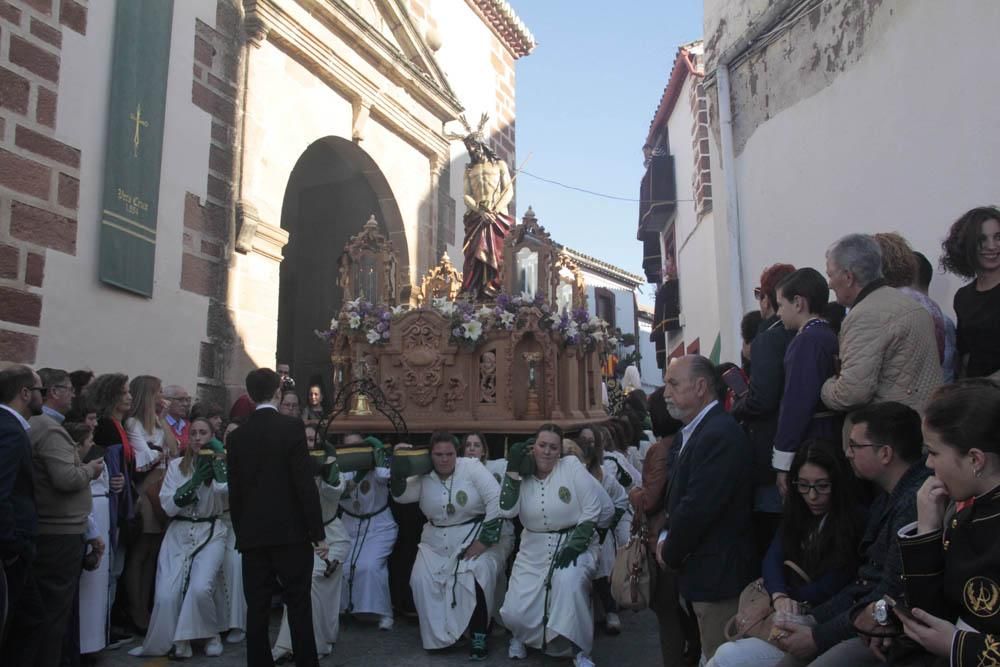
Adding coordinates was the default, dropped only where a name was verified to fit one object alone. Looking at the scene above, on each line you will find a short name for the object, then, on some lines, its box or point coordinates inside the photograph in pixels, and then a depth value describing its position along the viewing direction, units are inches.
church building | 255.6
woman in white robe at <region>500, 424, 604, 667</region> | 193.9
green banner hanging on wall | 281.3
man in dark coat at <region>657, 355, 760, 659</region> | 135.5
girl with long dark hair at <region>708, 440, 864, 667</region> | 122.4
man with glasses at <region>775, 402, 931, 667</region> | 108.3
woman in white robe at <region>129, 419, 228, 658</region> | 199.2
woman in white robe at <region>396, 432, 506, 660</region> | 206.5
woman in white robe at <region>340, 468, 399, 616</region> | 226.5
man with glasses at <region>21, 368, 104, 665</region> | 157.6
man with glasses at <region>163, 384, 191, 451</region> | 267.3
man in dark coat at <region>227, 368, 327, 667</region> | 170.2
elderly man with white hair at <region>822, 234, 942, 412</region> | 125.9
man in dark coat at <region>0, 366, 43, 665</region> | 140.6
